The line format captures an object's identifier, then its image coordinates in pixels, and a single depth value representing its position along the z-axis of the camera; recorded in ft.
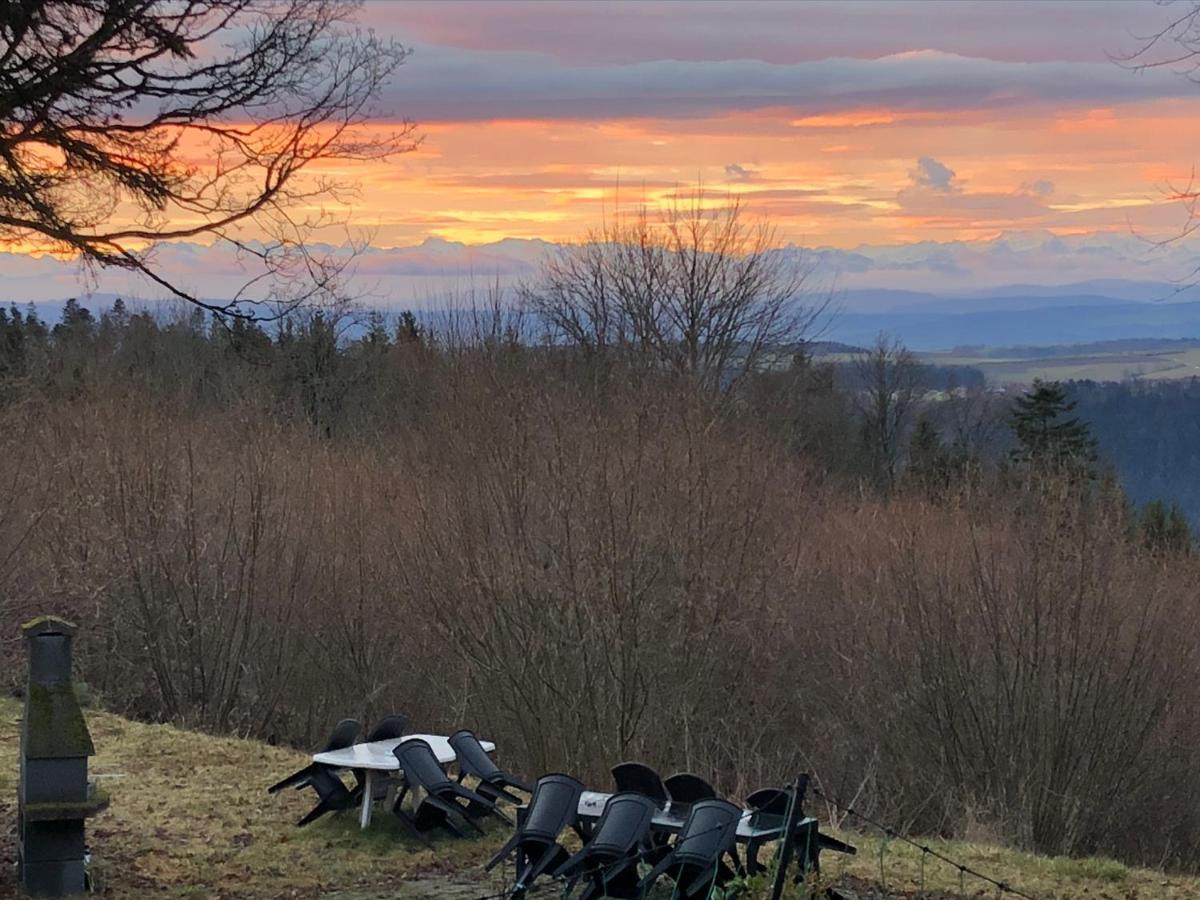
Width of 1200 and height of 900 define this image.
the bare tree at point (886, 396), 173.06
